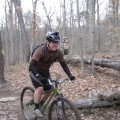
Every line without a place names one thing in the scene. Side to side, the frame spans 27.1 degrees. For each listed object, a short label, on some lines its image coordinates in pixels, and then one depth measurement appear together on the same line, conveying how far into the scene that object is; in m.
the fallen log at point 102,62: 10.47
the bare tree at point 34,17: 13.10
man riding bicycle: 5.01
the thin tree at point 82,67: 11.20
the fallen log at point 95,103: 6.30
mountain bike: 4.62
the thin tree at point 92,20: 10.84
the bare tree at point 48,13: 26.09
